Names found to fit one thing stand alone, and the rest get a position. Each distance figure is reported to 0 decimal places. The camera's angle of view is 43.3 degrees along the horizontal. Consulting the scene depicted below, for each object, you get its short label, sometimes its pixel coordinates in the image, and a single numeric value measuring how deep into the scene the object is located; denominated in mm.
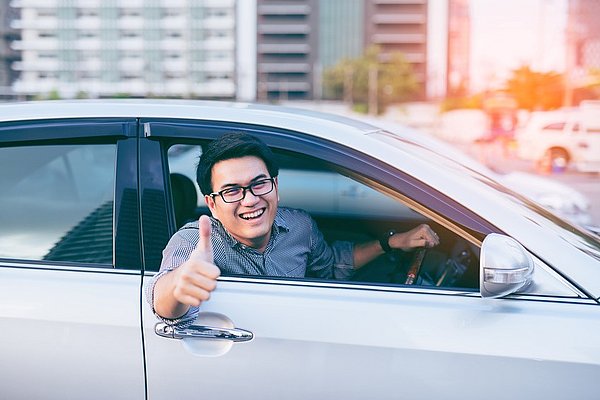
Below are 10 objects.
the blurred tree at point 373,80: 101562
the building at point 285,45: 111312
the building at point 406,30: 112000
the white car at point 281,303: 1919
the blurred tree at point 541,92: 32500
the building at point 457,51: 114688
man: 1971
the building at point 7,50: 66125
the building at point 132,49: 87250
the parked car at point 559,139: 18344
